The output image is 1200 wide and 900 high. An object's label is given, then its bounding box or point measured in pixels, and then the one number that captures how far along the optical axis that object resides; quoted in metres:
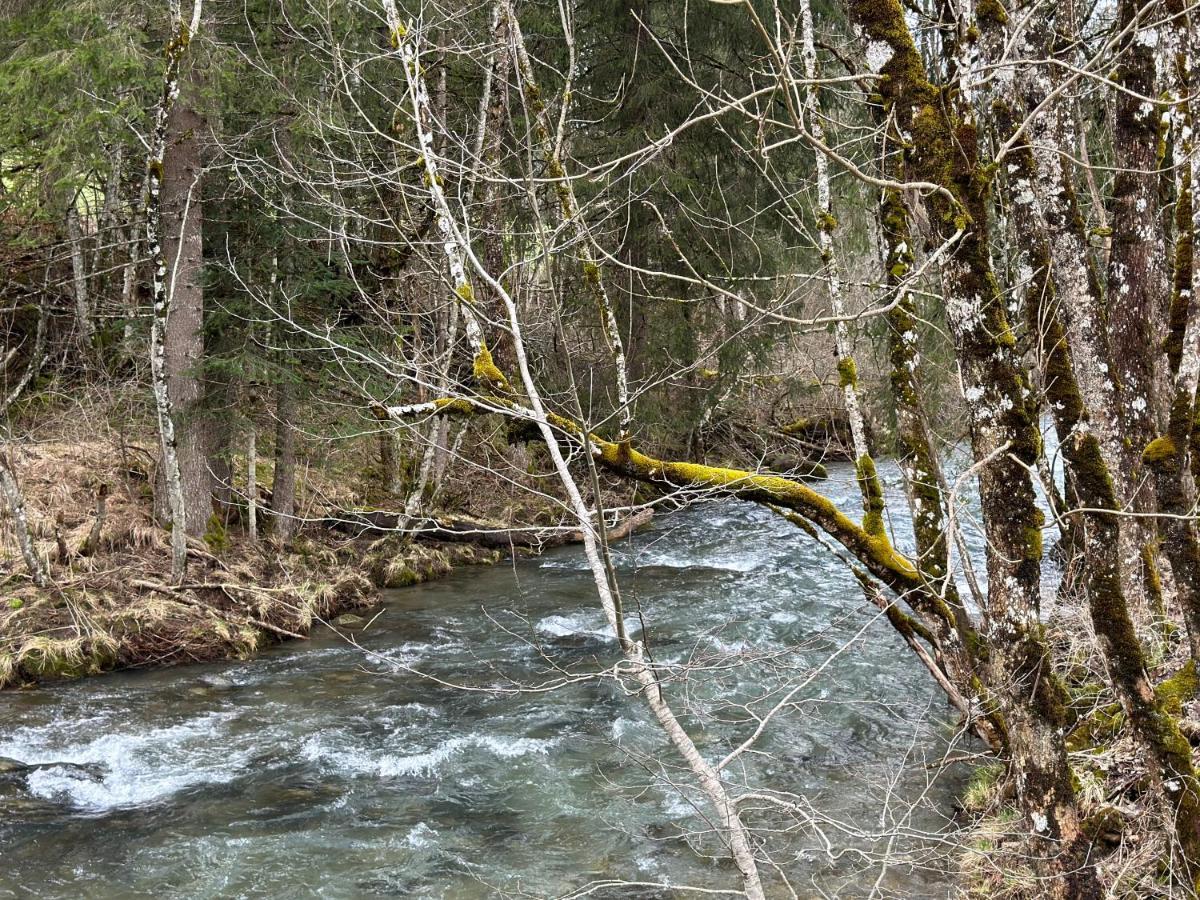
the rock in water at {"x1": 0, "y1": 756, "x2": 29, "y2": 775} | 6.88
